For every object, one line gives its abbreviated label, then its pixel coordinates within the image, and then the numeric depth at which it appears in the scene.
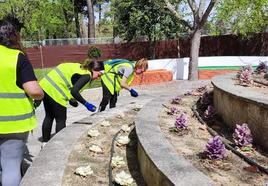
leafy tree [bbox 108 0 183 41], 15.09
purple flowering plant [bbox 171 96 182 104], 3.37
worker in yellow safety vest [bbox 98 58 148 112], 3.53
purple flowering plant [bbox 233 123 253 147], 2.12
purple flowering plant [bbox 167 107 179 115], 2.90
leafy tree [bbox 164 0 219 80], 9.06
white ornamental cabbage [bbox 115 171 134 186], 1.90
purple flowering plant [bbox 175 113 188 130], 2.37
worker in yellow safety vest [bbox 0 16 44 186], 1.77
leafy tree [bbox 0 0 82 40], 17.43
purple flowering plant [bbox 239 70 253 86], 3.03
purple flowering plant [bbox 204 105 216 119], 2.82
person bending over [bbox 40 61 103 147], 2.88
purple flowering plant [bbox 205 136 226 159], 1.82
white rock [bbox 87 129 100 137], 2.70
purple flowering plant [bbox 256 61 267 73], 3.96
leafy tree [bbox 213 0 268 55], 13.04
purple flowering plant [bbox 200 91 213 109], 3.26
